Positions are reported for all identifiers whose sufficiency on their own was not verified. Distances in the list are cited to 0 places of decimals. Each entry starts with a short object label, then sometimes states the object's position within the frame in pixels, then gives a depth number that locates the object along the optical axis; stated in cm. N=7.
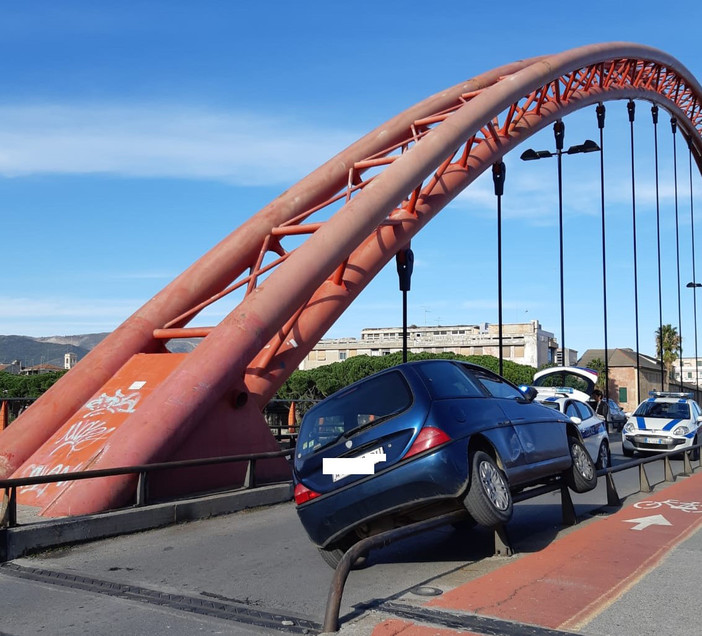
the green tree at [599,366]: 7888
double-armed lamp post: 2427
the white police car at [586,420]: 1507
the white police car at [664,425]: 1850
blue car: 600
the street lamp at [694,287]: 5275
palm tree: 9619
